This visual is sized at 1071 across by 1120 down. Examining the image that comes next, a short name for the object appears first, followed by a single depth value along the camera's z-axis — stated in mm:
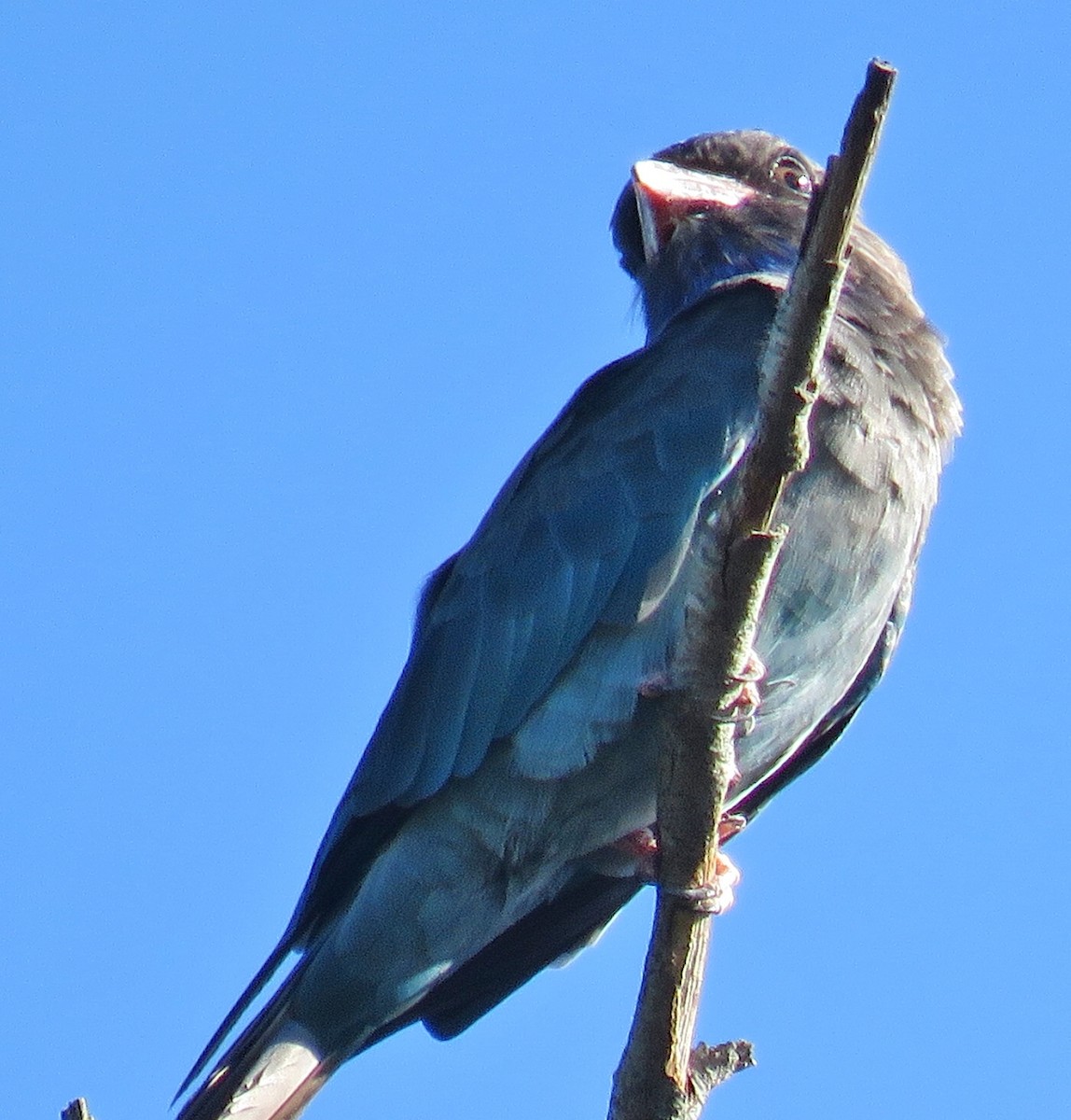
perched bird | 11586
